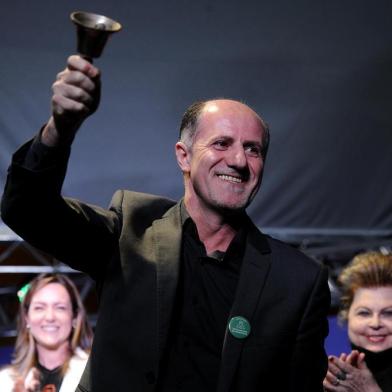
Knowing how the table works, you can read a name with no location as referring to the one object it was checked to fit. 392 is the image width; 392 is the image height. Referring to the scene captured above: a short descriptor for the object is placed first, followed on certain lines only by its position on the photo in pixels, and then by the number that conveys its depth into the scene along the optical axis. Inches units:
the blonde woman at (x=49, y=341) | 291.1
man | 161.6
